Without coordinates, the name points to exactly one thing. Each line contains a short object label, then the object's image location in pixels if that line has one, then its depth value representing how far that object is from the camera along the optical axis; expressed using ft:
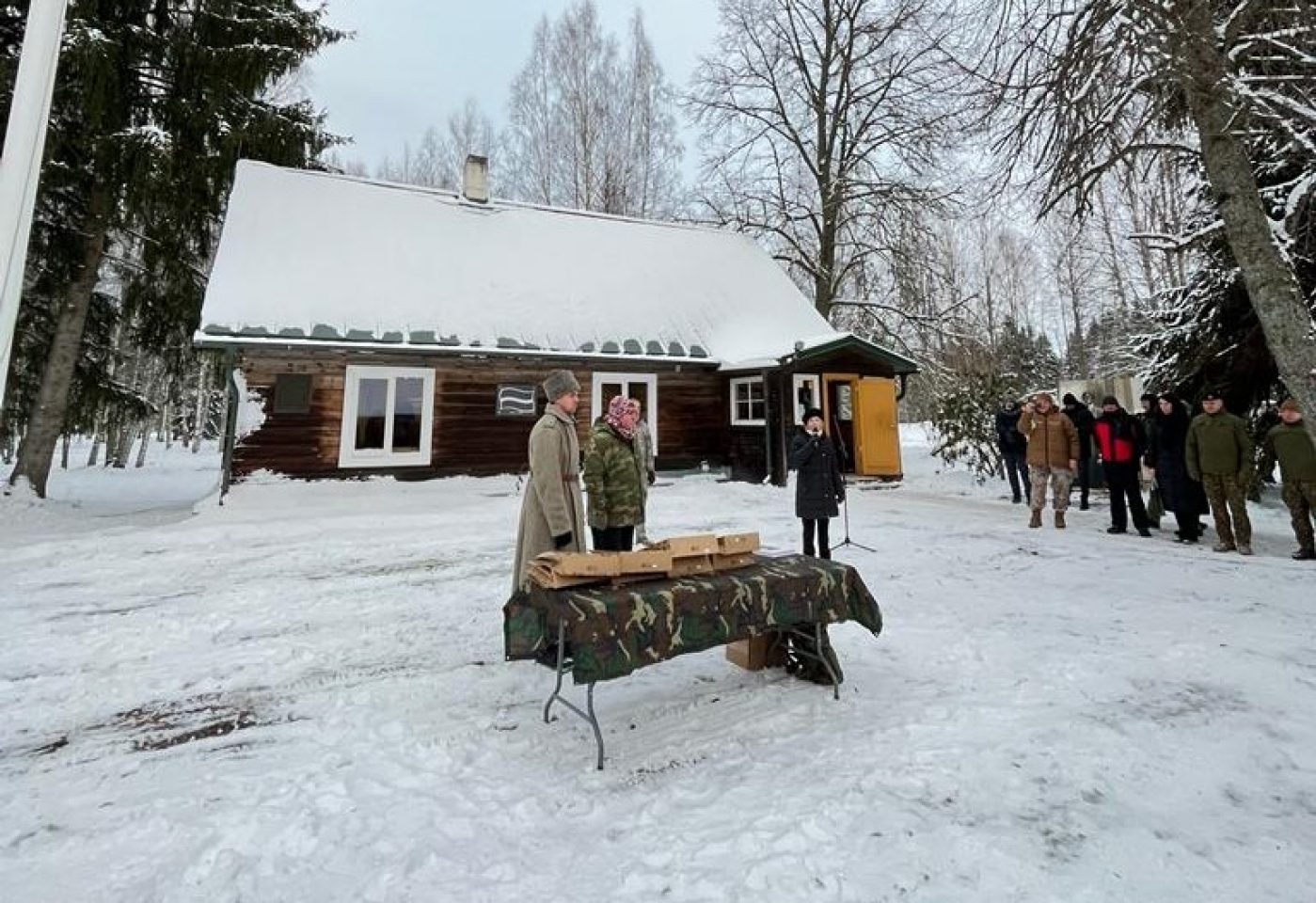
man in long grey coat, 12.96
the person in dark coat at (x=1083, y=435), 32.63
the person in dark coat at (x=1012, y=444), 38.27
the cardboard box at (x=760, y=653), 13.51
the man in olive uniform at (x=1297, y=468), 22.88
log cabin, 37.70
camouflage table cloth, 9.71
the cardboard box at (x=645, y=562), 11.01
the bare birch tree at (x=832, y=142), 61.82
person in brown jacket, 29.17
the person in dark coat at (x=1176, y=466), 27.32
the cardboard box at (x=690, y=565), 11.64
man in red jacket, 28.68
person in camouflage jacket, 15.46
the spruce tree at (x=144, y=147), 37.17
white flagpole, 10.73
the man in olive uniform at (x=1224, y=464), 24.27
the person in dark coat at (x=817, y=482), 21.70
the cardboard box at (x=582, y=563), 10.52
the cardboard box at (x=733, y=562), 12.03
